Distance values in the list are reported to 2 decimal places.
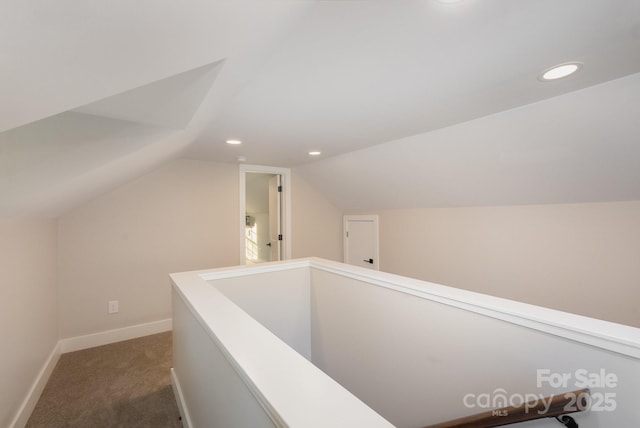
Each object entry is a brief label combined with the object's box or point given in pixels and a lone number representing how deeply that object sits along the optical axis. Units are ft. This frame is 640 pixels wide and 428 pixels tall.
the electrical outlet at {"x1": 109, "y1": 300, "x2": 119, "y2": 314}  9.31
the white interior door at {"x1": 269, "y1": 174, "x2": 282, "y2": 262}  13.58
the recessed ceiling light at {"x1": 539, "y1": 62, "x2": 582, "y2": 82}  4.32
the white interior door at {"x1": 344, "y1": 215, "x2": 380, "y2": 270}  13.32
